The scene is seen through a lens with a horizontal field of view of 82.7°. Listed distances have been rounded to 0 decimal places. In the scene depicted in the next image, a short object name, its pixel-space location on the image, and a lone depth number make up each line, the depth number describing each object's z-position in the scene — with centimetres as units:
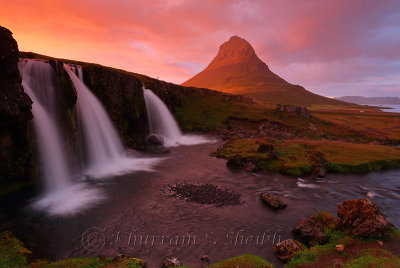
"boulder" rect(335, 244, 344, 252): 1491
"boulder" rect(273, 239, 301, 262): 1547
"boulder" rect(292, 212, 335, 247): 1723
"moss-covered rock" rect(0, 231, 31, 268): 1349
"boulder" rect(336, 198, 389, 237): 1591
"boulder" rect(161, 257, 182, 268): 1441
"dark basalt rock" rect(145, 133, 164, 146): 5466
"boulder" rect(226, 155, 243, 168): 3803
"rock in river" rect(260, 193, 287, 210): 2392
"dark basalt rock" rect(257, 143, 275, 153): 4282
